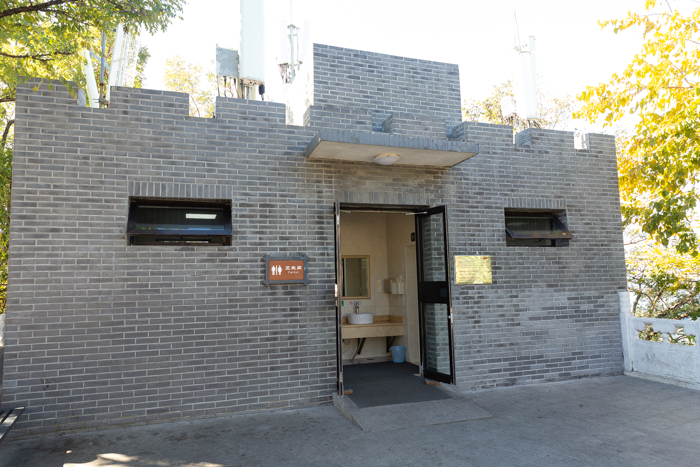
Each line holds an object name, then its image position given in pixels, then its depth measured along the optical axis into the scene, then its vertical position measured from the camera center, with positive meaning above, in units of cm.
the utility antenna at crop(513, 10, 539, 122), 759 +343
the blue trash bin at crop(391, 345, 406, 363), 802 -142
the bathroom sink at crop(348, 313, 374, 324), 798 -76
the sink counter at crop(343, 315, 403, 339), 772 -96
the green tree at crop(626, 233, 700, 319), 999 -26
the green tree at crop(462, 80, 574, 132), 1769 +664
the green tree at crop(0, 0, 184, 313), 456 +288
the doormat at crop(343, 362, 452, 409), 551 -155
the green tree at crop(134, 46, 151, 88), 1152 +589
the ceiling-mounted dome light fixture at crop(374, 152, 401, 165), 556 +150
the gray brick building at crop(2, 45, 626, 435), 472 +35
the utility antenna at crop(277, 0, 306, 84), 1152 +599
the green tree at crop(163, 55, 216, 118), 1853 +848
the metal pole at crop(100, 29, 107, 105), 556 +275
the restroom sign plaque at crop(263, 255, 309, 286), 537 +10
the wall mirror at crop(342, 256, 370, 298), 852 -1
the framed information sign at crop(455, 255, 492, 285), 625 +5
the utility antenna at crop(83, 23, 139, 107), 538 +283
